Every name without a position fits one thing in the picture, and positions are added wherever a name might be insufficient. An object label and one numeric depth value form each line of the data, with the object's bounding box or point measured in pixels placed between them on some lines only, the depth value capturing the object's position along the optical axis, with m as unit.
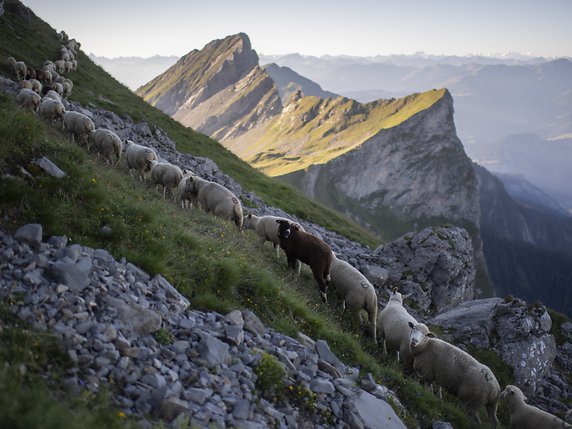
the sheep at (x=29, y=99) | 21.22
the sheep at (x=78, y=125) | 20.17
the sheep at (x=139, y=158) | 20.38
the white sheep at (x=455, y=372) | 12.06
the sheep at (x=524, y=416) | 11.91
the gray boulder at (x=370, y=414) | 7.62
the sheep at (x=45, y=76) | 31.14
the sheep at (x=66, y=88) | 31.86
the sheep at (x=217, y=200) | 18.38
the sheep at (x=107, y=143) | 19.75
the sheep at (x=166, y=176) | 19.30
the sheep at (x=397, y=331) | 13.29
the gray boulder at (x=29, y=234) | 7.44
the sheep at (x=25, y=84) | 25.00
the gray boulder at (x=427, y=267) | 26.33
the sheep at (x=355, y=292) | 14.66
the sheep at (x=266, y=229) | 18.72
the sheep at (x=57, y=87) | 29.61
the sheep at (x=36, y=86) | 26.30
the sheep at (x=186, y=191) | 19.05
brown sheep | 14.76
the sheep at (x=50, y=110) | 21.09
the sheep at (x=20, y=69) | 29.90
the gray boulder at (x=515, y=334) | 19.12
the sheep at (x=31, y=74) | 30.45
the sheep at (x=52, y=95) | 24.15
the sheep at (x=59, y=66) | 38.28
